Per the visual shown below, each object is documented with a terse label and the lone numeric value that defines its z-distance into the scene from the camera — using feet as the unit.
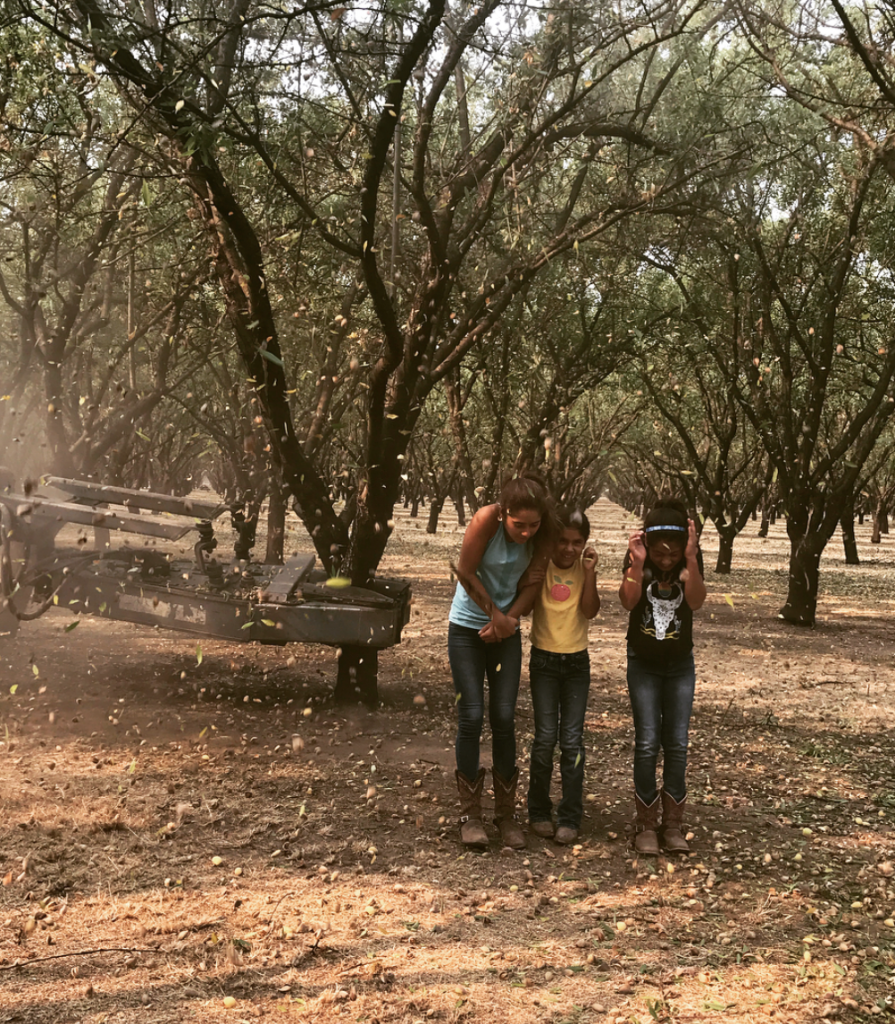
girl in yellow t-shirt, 17.48
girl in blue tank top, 17.29
